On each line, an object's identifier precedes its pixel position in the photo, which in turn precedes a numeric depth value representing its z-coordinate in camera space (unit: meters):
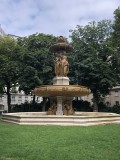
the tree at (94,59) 17.13
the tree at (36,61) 16.99
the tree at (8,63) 17.75
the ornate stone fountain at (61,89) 9.05
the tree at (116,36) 15.21
